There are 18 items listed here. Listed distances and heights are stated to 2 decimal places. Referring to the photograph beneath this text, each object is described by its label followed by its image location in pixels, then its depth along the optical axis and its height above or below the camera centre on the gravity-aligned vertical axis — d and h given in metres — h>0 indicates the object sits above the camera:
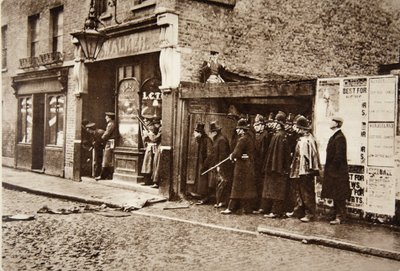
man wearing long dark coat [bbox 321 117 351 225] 7.27 -0.47
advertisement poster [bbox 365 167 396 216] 6.64 -0.66
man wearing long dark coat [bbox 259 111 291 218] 8.00 -0.49
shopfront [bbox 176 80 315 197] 9.39 +0.56
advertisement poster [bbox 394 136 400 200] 6.34 -0.22
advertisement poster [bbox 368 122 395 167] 6.49 -0.02
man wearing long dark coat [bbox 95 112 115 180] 12.07 -0.26
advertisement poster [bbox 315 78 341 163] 7.52 +0.50
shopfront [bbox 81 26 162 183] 11.09 +1.02
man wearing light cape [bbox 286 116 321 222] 7.62 -0.45
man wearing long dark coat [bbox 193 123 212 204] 9.40 -0.39
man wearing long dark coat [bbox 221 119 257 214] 8.41 -0.53
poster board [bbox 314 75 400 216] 6.61 +0.15
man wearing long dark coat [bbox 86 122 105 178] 12.47 -0.26
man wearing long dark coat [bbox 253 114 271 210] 8.52 -0.16
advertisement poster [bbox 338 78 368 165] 7.04 +0.37
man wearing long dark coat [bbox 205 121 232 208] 8.92 -0.47
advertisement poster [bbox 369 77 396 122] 6.62 +0.59
